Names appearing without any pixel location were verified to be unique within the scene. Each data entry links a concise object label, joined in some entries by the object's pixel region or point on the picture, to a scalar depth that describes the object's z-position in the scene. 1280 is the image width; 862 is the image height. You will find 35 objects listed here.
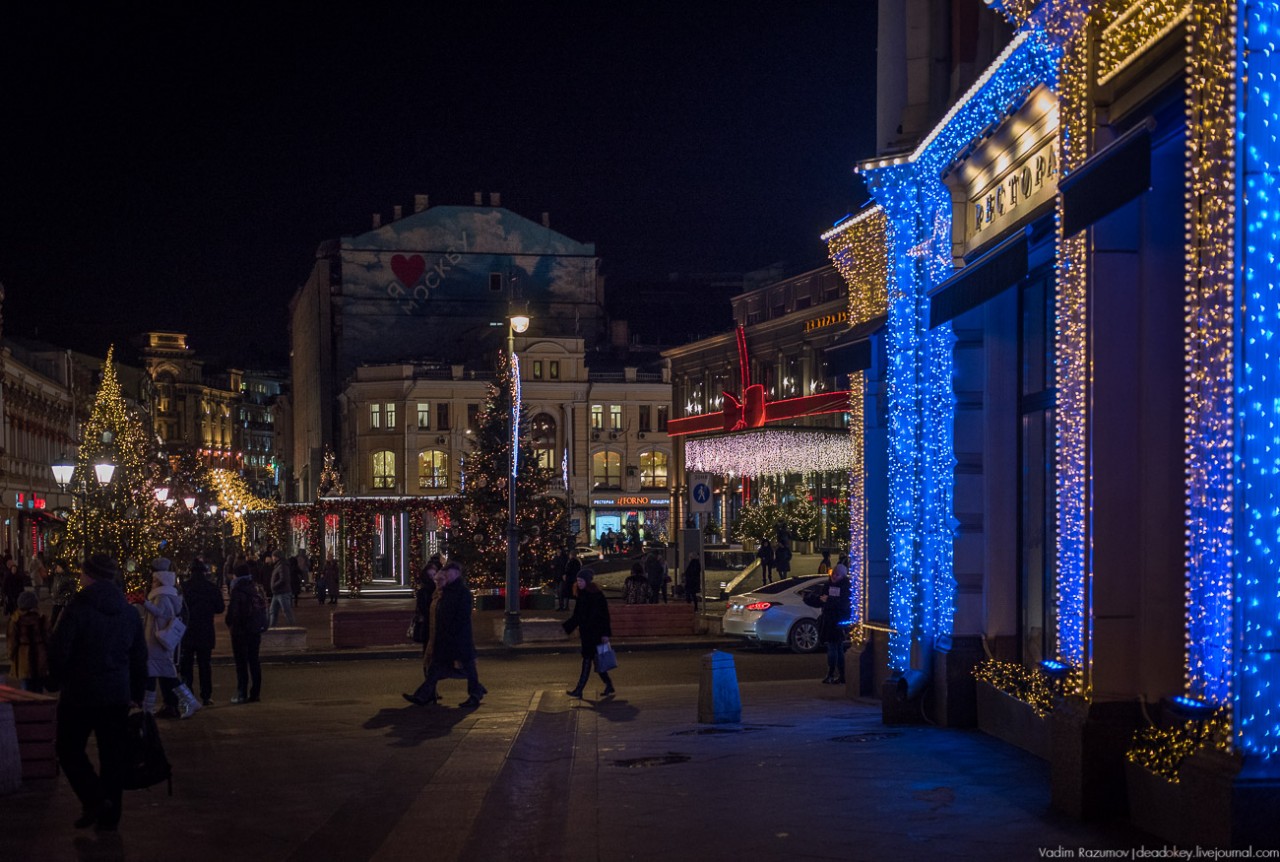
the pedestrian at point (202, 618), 18.67
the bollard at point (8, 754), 11.23
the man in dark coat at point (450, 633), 17.53
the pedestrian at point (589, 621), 18.64
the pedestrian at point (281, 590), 29.49
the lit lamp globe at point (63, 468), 27.14
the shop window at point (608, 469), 85.94
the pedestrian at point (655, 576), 39.44
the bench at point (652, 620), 28.81
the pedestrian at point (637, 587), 36.69
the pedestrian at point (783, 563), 38.97
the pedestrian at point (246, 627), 18.88
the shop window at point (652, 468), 86.50
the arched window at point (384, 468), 85.88
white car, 26.94
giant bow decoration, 45.84
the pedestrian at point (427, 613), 17.77
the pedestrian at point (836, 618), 20.09
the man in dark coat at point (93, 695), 9.72
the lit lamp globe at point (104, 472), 29.12
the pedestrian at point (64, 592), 25.03
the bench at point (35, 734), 12.02
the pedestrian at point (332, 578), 41.97
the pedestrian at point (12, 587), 35.62
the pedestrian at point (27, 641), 17.58
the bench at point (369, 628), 27.64
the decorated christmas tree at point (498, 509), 41.41
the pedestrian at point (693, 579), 36.72
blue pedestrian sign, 28.22
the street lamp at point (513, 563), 28.30
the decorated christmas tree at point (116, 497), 35.22
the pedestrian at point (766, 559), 38.88
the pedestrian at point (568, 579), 37.59
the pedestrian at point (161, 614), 15.97
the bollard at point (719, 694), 14.96
